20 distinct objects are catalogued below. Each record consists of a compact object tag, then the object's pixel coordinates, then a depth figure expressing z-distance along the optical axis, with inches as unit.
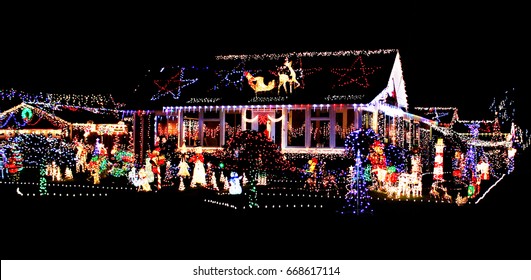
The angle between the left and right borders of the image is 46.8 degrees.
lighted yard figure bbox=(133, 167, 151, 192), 692.1
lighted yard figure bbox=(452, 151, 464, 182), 825.8
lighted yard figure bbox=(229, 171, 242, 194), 651.5
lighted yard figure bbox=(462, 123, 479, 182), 778.8
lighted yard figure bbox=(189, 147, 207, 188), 749.3
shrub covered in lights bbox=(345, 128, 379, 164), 530.6
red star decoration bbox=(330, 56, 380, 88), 863.7
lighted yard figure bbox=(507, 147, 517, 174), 1184.2
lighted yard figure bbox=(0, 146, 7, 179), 880.9
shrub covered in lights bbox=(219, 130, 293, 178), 562.3
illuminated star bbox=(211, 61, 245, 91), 938.0
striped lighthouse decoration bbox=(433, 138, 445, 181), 763.4
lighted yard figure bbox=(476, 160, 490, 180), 926.5
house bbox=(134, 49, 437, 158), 854.5
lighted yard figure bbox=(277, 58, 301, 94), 887.1
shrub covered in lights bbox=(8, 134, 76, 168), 903.7
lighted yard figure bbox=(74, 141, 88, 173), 967.6
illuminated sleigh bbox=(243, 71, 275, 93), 899.4
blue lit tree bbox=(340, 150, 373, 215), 497.7
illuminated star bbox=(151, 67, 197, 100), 971.9
